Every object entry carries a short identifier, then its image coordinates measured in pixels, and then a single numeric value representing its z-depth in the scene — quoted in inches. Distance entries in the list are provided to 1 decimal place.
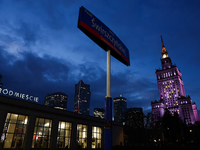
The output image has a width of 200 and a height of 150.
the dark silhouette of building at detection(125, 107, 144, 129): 2256.4
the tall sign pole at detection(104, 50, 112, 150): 525.7
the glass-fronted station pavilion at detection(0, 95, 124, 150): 1058.6
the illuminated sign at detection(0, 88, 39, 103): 1115.9
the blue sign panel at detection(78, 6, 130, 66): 535.1
